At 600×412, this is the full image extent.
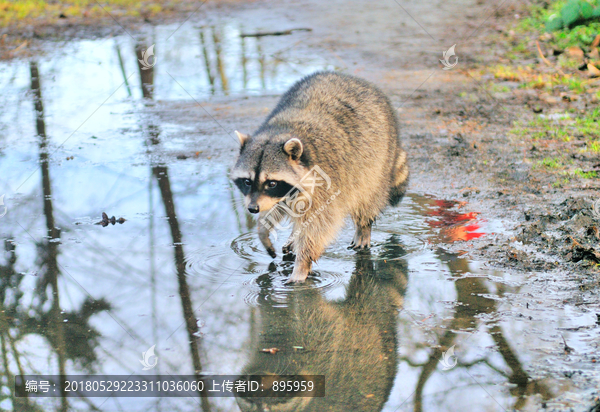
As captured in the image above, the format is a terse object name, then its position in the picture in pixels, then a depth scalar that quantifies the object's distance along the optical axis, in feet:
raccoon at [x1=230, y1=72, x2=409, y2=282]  15.92
